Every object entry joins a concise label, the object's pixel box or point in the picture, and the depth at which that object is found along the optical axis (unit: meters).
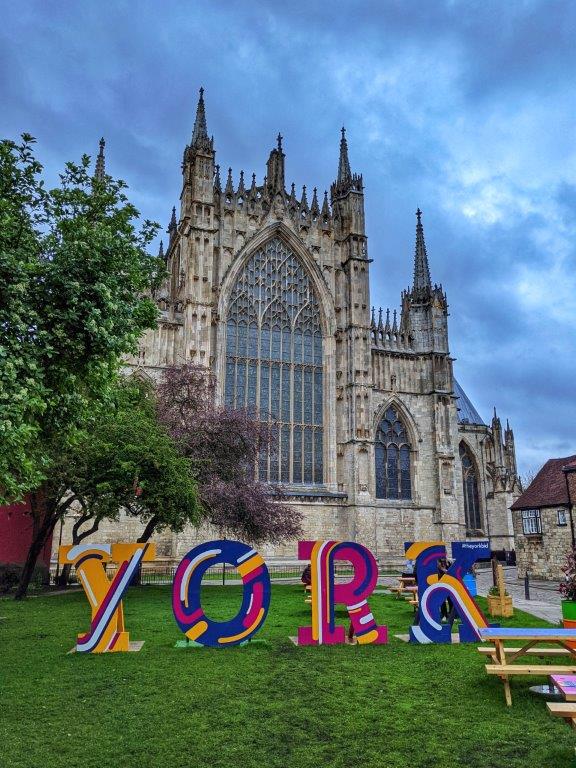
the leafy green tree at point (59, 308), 8.18
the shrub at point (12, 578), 20.63
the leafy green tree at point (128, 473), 17.84
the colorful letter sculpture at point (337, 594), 10.90
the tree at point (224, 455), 21.28
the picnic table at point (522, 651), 7.21
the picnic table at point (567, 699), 5.61
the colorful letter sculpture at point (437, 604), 10.77
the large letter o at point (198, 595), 10.21
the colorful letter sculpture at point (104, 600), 10.19
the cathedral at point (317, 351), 31.72
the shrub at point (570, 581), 9.67
